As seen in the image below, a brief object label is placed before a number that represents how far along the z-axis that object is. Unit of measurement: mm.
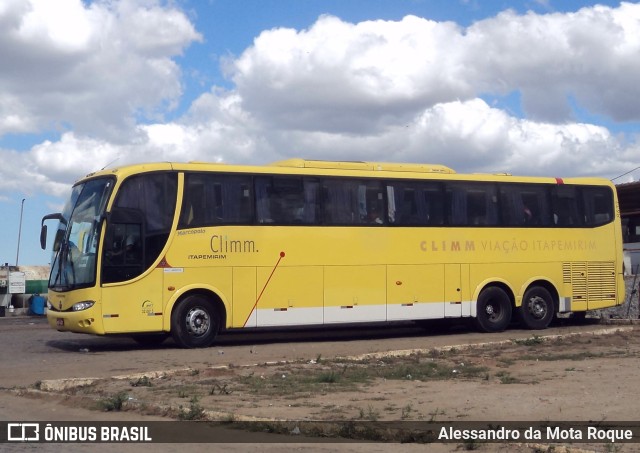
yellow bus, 18312
